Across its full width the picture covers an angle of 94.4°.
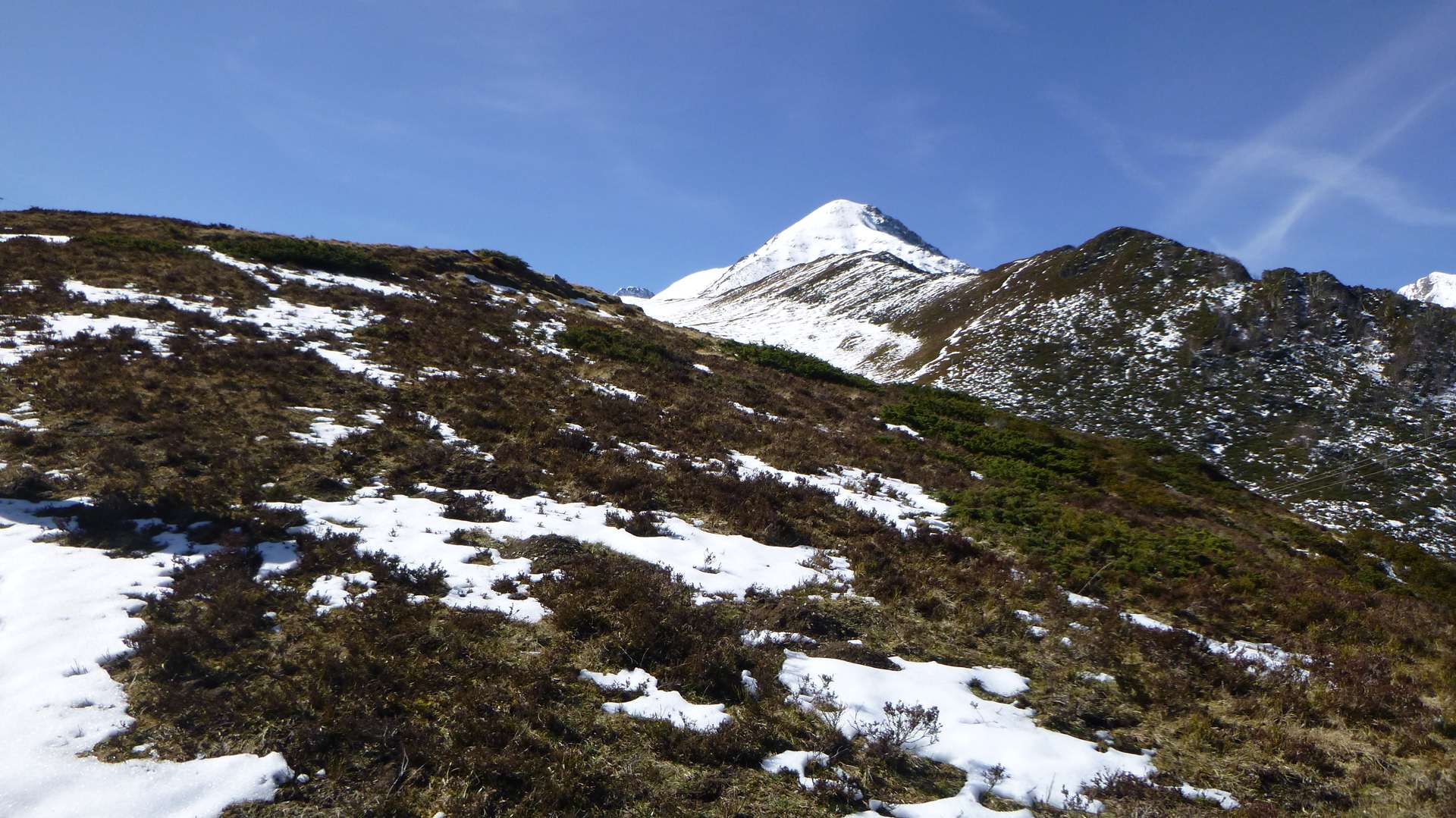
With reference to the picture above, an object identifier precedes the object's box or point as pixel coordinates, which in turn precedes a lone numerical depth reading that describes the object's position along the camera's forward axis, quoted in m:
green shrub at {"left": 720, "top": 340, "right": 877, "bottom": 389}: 31.89
